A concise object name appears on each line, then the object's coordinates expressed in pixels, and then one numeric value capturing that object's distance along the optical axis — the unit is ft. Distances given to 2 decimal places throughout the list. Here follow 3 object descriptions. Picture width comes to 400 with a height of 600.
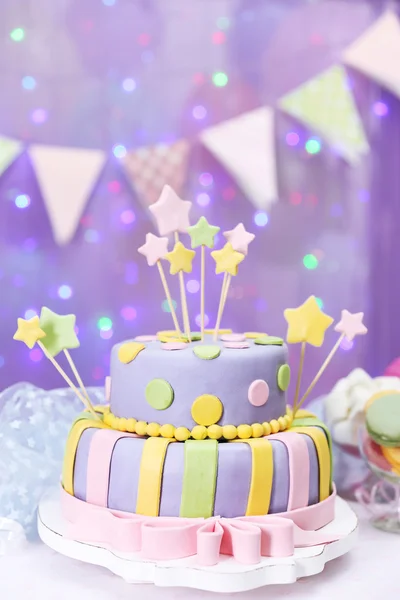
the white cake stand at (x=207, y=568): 4.05
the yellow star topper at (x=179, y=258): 5.20
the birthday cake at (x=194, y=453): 4.39
